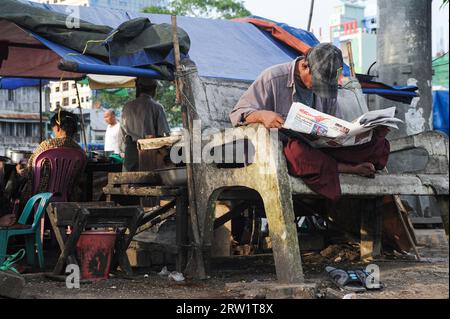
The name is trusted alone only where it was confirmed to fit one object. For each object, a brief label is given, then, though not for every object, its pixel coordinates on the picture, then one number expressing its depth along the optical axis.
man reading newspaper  4.94
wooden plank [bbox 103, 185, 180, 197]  6.04
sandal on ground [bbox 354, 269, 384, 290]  4.83
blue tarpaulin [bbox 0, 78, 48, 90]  11.71
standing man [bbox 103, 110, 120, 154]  13.38
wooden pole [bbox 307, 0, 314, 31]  12.28
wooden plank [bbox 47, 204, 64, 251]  5.78
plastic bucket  5.66
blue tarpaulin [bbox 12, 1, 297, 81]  7.77
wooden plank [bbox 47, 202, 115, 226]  5.80
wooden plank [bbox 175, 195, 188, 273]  6.05
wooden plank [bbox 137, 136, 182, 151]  6.39
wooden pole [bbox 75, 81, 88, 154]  11.39
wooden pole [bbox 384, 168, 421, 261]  6.98
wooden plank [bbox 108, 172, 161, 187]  6.49
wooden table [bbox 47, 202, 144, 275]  5.54
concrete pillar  9.09
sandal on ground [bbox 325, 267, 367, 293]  4.82
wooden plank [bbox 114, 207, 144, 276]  5.80
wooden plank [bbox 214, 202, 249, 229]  6.42
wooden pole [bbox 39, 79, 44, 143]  11.33
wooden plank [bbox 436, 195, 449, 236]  5.62
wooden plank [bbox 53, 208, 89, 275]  5.49
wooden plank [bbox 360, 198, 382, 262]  6.89
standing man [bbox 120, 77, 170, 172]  8.71
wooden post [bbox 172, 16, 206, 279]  5.89
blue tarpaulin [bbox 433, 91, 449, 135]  16.32
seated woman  7.19
